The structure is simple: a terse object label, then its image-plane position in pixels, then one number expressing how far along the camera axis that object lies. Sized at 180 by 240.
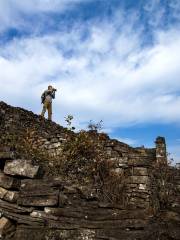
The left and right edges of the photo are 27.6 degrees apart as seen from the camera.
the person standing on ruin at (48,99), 14.33
